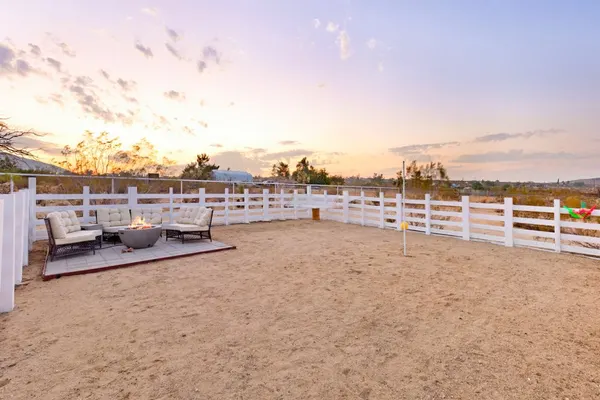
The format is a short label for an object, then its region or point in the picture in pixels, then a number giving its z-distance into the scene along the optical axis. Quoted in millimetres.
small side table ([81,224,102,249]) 6234
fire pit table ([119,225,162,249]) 5824
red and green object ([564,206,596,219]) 5644
